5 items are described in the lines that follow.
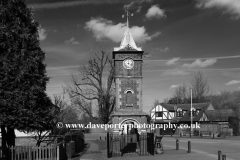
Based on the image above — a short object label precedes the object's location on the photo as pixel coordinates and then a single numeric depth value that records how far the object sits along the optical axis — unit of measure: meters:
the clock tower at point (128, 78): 32.22
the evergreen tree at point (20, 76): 16.80
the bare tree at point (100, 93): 34.28
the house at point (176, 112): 56.77
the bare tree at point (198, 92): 79.75
